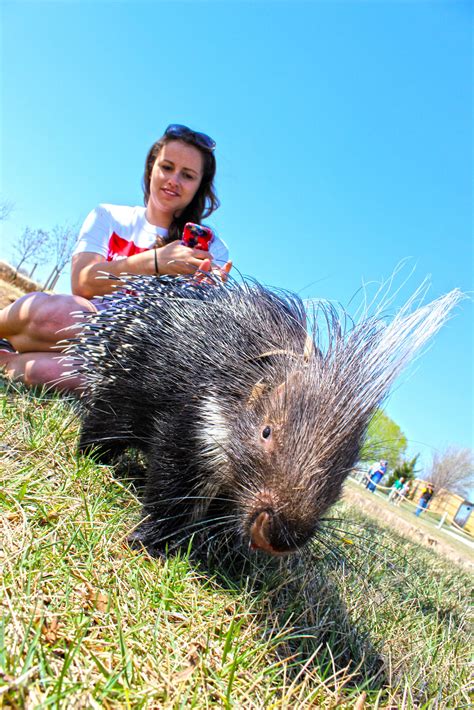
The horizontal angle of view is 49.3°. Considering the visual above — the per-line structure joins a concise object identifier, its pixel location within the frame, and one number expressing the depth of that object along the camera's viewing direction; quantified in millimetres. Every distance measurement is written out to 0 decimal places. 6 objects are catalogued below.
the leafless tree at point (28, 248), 40562
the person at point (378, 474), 21391
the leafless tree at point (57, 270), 38875
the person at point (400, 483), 29161
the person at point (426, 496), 26484
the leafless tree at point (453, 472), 47500
